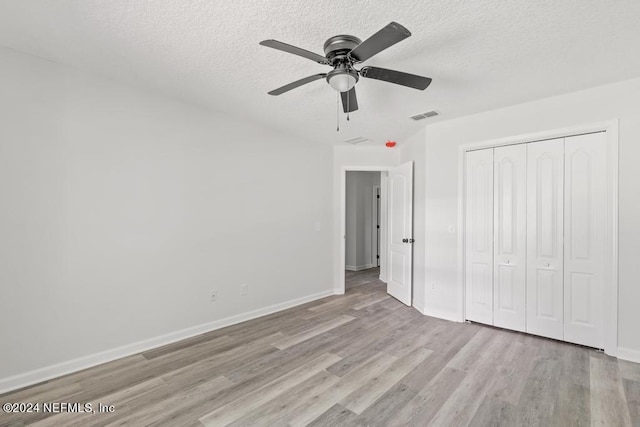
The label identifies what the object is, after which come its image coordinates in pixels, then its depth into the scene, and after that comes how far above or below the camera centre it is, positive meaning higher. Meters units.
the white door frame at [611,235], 2.75 -0.20
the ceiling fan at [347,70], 1.84 +0.95
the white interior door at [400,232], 4.30 -0.30
